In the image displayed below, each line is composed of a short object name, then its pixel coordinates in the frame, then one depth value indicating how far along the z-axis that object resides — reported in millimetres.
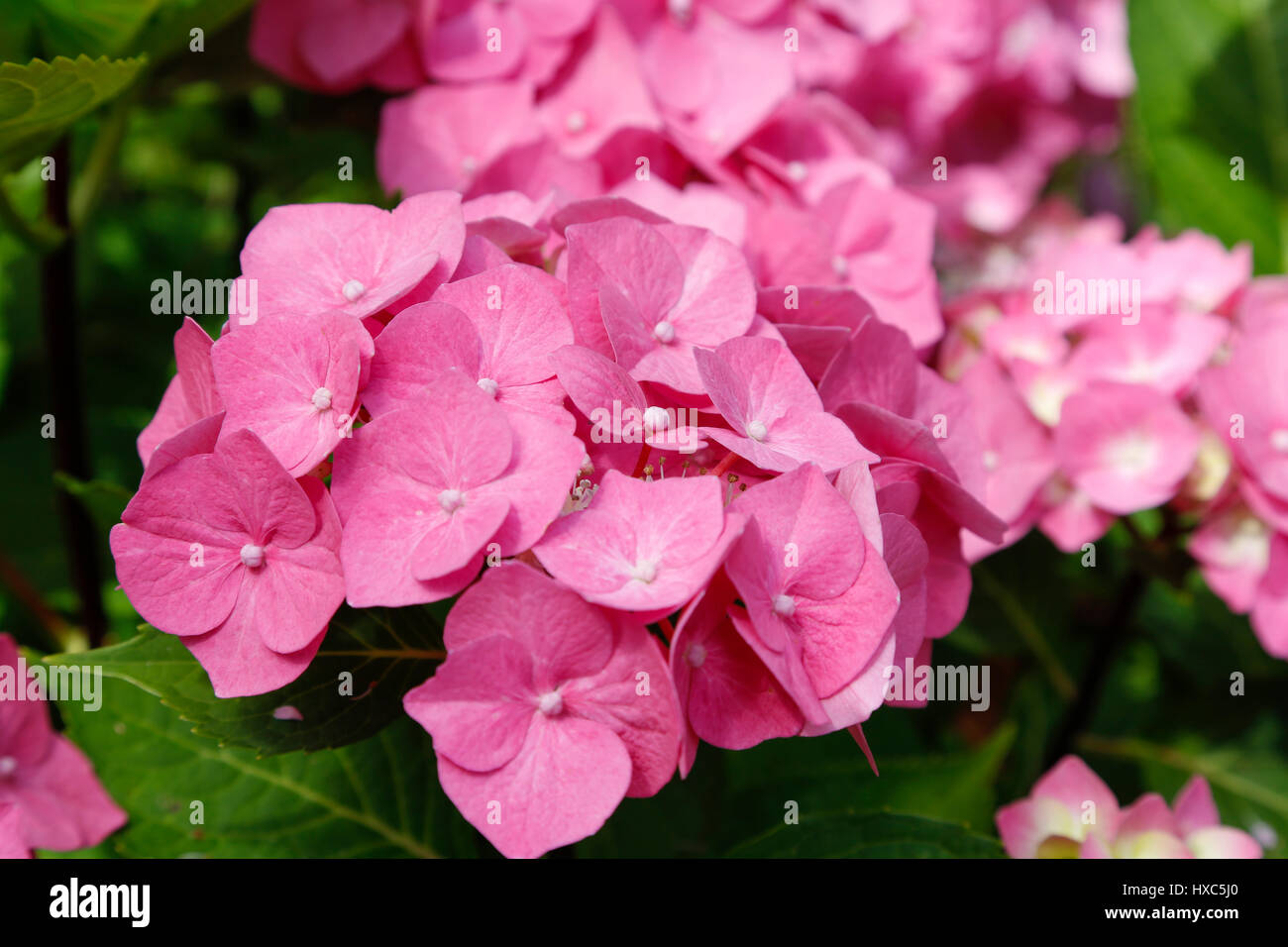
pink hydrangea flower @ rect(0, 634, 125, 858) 329
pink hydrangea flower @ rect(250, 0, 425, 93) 421
